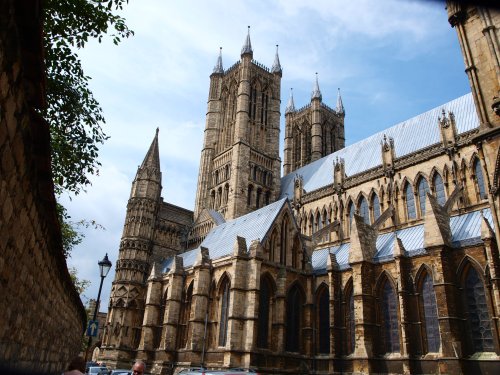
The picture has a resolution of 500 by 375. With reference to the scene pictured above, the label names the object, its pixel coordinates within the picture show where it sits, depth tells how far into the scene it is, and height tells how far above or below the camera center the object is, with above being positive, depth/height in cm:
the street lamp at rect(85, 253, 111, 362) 1628 +340
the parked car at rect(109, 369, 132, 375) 2056 -44
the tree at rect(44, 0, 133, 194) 1020 +680
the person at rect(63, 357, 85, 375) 624 -6
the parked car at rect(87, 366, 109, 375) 2379 -50
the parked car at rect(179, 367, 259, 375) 849 -9
